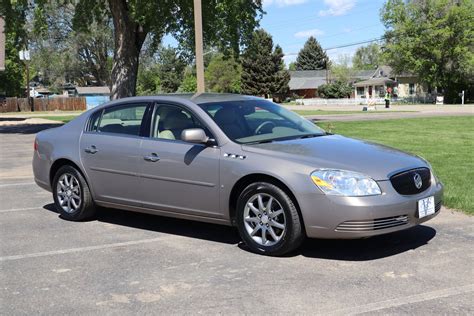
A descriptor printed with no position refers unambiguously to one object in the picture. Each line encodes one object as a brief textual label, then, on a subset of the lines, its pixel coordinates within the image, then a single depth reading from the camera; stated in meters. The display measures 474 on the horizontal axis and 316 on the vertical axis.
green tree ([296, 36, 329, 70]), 111.69
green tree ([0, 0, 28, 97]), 23.09
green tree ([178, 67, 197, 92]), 78.66
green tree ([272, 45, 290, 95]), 78.00
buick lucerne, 4.97
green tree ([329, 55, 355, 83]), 94.00
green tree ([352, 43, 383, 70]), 149.73
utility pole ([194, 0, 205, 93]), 15.12
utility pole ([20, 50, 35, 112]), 58.97
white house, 81.48
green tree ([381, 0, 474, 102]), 61.91
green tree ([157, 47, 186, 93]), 93.07
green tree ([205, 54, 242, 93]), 86.31
